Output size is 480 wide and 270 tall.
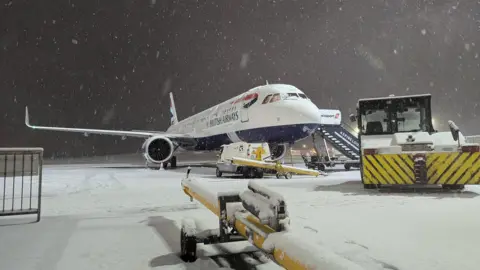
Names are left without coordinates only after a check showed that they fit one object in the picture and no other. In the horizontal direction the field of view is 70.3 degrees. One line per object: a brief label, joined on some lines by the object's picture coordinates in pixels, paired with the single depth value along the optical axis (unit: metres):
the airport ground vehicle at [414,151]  8.08
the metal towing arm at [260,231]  1.78
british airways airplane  14.76
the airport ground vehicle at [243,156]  13.58
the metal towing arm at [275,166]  12.78
